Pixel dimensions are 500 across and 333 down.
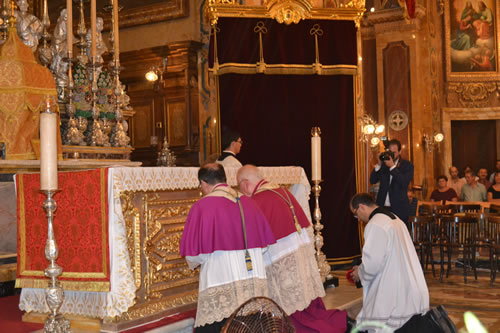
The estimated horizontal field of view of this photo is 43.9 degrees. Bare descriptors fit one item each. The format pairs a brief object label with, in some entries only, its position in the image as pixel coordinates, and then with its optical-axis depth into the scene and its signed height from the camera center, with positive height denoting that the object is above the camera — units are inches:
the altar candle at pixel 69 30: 230.8 +53.9
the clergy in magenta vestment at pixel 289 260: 206.2 -31.3
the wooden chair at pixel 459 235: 371.6 -43.4
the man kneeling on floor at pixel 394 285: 203.3 -39.0
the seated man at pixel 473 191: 530.4 -22.0
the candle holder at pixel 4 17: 231.6 +59.4
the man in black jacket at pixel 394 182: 337.4 -8.3
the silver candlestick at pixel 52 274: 146.5 -23.6
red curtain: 366.6 +37.3
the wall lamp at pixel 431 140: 733.9 +31.8
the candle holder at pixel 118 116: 252.2 +23.5
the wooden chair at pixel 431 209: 428.5 -30.0
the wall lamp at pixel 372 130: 605.9 +39.1
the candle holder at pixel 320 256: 270.8 -39.1
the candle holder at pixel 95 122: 242.2 +20.6
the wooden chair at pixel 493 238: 355.9 -43.7
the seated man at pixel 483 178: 613.6 -12.8
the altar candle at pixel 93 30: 236.2 +55.1
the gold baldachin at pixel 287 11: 359.9 +94.4
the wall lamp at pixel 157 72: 426.0 +71.1
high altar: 172.9 -24.7
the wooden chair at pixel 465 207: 436.1 -29.4
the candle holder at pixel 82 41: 253.1 +55.4
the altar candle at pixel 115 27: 251.1 +60.3
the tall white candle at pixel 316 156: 261.7 +5.4
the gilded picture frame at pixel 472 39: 802.8 +163.6
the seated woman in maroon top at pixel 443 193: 517.3 -22.7
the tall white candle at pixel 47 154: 143.8 +4.8
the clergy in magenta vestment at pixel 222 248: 162.2 -20.4
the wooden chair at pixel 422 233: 372.8 -41.1
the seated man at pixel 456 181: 618.8 -15.8
